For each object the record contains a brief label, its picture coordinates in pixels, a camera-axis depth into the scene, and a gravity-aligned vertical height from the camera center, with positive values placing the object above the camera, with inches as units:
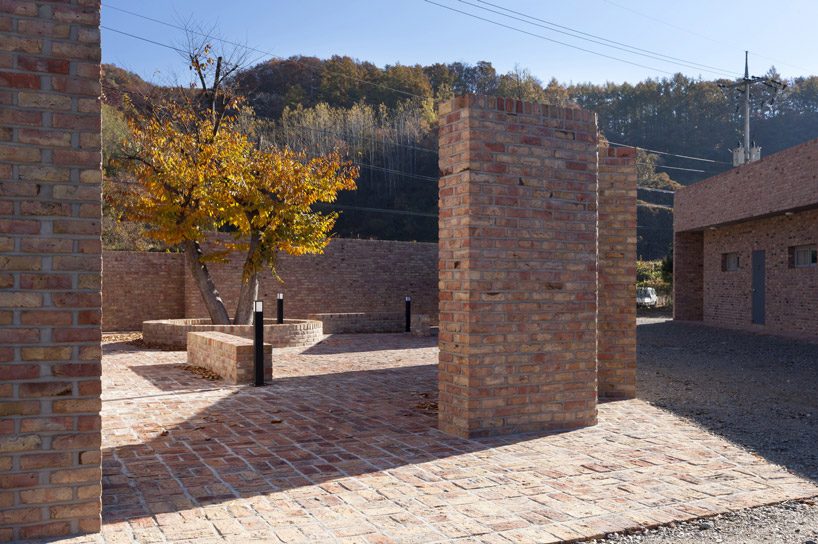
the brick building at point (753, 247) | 697.6 +42.1
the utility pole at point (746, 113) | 1222.3 +329.3
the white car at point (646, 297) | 1358.3 -32.6
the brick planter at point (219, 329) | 563.8 -45.3
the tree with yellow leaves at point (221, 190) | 576.7 +75.5
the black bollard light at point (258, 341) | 344.8 -31.7
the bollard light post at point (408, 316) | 754.8 -40.4
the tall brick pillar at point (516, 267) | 225.9 +4.6
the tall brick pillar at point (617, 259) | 306.8 +9.6
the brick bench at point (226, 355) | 354.3 -42.6
